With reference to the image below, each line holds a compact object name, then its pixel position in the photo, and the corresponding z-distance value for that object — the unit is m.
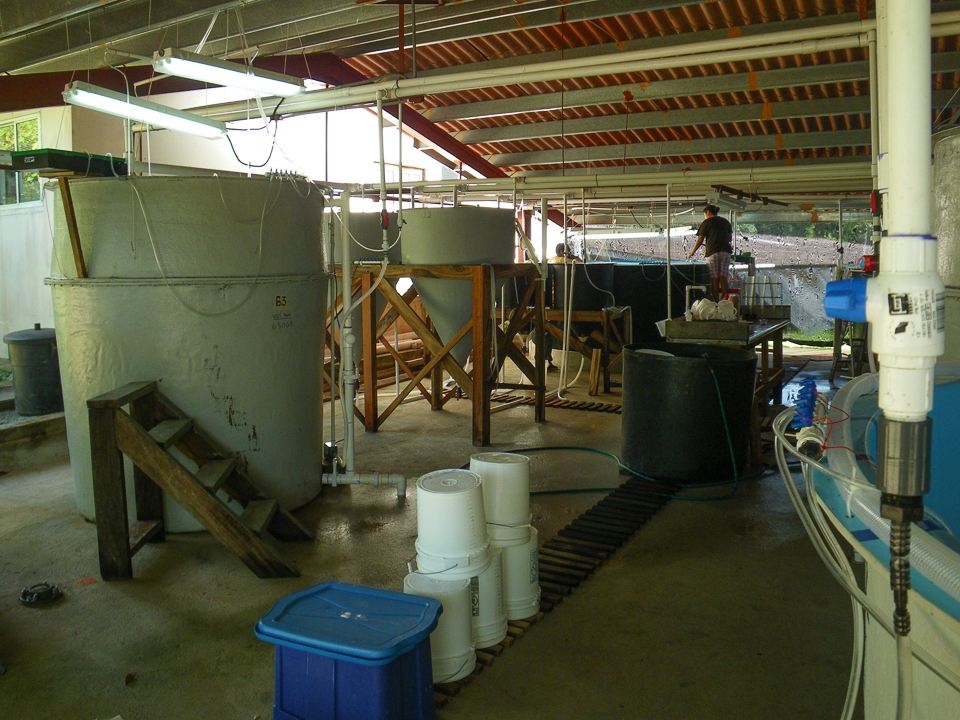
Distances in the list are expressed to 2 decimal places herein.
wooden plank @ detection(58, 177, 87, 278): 3.98
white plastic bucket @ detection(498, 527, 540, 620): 3.19
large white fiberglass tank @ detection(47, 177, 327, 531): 4.00
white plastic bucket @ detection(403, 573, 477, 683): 2.74
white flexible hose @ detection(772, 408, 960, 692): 1.36
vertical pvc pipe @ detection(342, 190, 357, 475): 4.79
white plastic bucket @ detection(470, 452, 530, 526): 3.17
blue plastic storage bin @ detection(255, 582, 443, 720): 2.27
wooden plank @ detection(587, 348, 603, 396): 8.78
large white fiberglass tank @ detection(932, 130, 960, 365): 3.53
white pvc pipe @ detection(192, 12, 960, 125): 4.26
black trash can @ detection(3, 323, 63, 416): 6.64
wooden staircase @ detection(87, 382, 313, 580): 3.55
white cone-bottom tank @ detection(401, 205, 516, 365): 6.62
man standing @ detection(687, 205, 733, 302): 9.36
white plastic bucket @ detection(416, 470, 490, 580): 2.85
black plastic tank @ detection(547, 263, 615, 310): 9.71
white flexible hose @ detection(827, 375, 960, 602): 1.40
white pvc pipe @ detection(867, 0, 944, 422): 1.37
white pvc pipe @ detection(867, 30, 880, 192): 4.11
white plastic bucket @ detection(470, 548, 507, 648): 2.96
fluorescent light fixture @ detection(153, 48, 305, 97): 3.73
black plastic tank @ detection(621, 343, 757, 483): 4.93
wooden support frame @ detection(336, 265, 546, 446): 6.23
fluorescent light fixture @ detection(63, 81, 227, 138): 4.17
